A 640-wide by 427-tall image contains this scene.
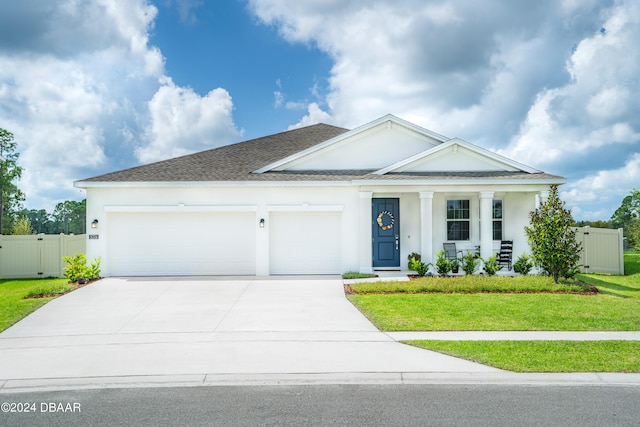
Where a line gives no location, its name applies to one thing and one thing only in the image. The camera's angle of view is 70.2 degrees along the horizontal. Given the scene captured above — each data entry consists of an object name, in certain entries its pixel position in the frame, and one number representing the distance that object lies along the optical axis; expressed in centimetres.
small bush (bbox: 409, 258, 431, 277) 1500
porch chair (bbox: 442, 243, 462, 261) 1658
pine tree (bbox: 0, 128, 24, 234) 3431
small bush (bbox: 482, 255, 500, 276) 1511
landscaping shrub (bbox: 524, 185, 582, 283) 1368
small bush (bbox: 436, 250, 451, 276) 1502
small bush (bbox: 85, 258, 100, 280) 1485
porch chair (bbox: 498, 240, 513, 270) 1662
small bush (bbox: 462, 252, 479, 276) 1518
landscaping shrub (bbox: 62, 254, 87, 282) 1455
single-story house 1562
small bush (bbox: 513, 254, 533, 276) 1523
